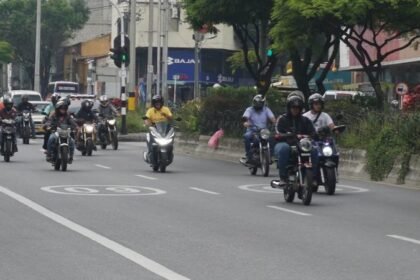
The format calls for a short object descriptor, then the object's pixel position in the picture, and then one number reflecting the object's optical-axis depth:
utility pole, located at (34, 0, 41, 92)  63.69
